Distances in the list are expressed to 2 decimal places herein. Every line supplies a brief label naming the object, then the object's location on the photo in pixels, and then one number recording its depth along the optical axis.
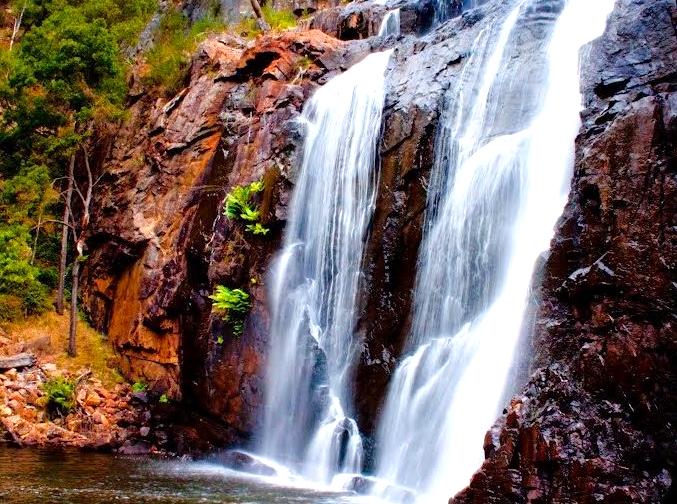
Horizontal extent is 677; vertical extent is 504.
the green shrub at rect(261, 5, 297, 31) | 23.88
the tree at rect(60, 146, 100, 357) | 18.36
